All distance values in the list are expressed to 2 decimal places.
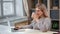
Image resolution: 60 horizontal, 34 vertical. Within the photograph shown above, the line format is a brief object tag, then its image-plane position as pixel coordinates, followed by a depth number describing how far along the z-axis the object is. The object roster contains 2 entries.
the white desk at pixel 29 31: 1.88
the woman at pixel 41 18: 2.07
